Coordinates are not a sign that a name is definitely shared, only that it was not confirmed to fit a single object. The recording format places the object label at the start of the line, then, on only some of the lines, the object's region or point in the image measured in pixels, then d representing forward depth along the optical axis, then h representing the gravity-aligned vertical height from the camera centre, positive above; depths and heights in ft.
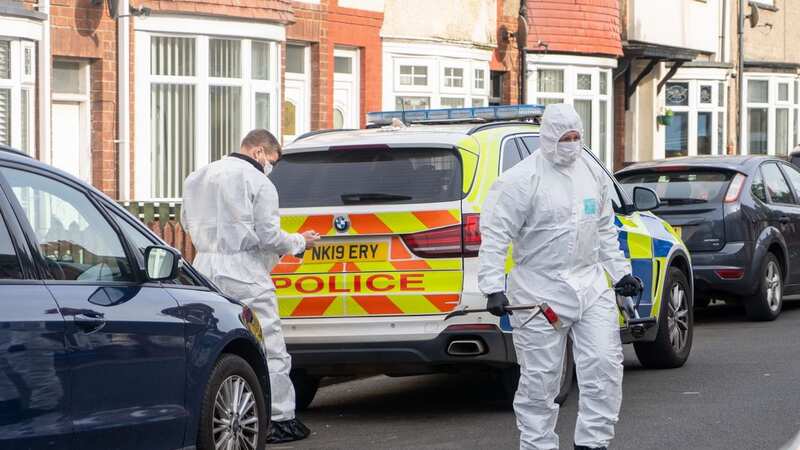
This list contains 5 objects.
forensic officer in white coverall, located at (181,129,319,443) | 57.57 -2.21
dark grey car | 97.40 -3.14
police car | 59.41 -2.52
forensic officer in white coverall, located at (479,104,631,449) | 48.91 -2.45
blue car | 37.78 -2.79
